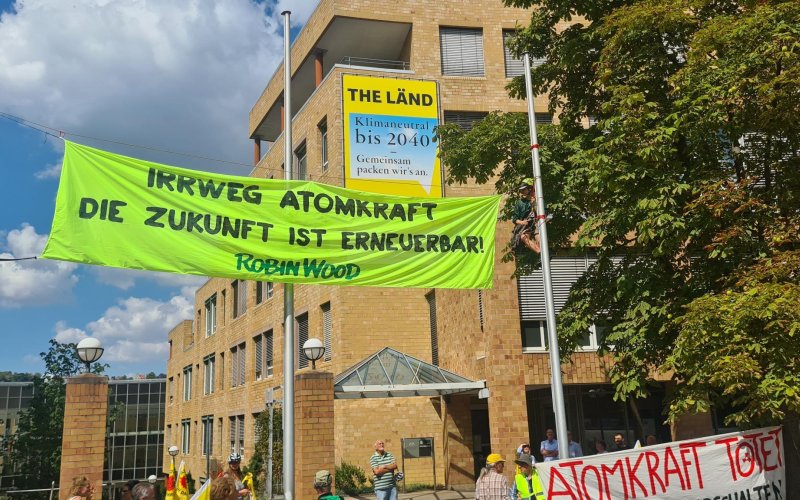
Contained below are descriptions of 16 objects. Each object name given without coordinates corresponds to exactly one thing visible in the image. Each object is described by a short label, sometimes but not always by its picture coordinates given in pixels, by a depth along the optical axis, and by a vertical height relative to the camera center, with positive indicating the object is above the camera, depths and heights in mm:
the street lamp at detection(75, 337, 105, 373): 12562 +1415
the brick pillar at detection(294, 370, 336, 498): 14094 -95
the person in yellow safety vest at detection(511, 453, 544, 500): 9891 -960
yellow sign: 25172 +9943
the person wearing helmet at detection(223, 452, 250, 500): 9845 -568
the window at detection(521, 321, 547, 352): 19125 +2081
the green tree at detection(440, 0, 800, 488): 8914 +3089
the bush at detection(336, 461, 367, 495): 21219 -1696
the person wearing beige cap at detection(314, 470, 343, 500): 8203 -670
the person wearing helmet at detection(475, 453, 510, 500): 10562 -967
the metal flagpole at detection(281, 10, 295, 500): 8578 +481
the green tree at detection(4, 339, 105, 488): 40584 -197
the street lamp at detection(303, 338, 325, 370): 14992 +1513
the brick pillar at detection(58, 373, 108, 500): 12586 +35
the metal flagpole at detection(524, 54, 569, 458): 9992 +1338
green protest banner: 8125 +2389
